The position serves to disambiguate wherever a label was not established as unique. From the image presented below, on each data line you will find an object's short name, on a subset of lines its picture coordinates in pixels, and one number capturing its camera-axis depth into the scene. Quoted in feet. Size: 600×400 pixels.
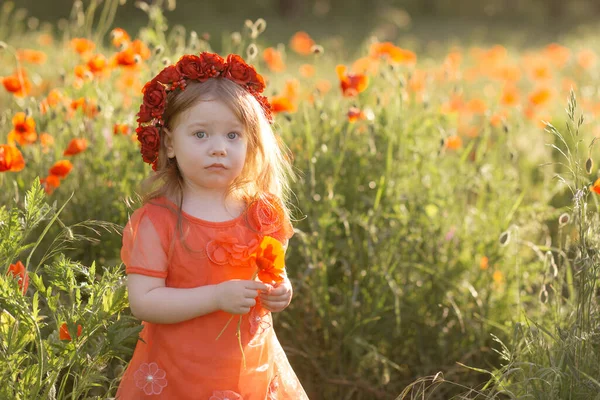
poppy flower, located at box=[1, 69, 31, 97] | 17.56
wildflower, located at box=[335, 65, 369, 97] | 17.44
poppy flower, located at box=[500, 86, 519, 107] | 22.84
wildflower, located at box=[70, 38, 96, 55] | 19.38
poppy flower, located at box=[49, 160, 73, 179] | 15.19
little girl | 11.74
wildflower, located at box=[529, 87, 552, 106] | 23.58
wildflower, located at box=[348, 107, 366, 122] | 17.07
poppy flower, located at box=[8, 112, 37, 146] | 15.86
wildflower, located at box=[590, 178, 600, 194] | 12.37
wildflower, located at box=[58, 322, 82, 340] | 11.33
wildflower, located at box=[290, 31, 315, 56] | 28.38
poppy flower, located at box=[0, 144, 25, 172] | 13.59
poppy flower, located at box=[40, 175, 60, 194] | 15.43
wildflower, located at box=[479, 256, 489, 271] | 17.98
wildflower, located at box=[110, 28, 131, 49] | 17.69
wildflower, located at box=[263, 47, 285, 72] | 21.86
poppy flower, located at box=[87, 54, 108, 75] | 17.59
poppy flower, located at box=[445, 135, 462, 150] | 19.86
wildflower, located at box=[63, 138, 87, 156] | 16.19
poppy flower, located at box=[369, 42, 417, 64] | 19.42
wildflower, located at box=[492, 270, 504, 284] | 18.38
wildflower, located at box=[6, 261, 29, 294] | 11.47
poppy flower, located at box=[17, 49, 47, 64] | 22.18
